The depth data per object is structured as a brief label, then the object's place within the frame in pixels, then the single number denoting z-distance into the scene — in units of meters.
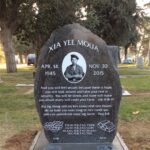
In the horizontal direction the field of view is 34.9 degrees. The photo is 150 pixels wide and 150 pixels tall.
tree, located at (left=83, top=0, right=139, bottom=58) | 16.56
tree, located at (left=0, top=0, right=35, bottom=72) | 13.70
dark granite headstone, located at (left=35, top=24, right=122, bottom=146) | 3.33
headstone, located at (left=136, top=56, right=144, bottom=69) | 21.10
